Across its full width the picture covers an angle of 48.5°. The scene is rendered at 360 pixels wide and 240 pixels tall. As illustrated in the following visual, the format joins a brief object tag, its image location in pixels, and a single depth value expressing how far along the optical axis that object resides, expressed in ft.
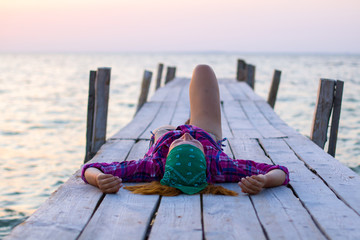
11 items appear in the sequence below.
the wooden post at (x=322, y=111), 17.10
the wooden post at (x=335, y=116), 16.96
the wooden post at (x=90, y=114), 19.01
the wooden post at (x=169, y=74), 48.03
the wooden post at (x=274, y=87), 35.29
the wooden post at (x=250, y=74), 44.04
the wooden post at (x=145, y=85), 32.63
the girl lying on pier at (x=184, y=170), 9.05
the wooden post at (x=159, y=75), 46.06
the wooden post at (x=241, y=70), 46.12
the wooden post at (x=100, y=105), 18.02
